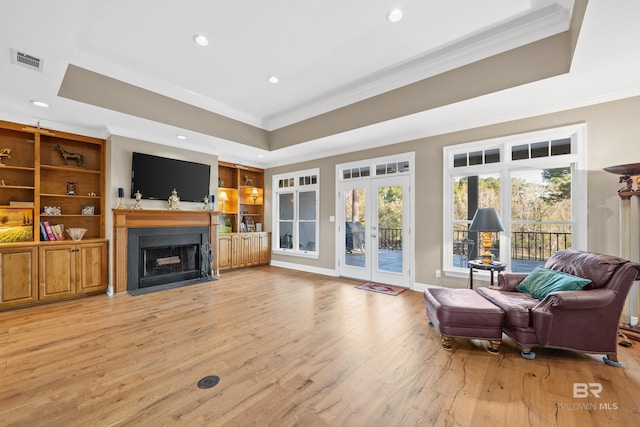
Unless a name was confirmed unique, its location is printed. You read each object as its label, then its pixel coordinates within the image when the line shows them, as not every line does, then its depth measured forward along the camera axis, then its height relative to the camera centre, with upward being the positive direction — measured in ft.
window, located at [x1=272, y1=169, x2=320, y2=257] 21.44 +0.23
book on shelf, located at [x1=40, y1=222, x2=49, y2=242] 13.67 -1.04
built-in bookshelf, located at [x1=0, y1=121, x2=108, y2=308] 12.74 +0.10
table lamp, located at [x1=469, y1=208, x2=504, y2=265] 11.43 -0.45
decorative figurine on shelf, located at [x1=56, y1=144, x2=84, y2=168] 14.87 +3.30
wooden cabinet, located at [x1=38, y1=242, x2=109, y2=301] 13.21 -2.91
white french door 16.39 -0.91
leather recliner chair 7.72 -2.98
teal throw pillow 8.37 -2.25
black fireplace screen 16.61 -3.02
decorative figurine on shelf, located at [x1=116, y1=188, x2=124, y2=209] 15.20 +0.93
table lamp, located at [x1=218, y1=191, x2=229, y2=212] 21.83 +1.43
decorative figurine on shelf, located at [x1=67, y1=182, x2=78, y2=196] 14.96 +1.44
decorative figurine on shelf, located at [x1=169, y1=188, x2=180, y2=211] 17.28 +0.87
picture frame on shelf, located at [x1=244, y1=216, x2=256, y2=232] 24.03 -0.85
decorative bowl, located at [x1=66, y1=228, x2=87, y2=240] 14.30 -1.02
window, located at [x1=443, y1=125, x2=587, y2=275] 11.82 +1.03
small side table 11.32 -2.18
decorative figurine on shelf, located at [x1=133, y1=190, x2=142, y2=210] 15.74 +0.96
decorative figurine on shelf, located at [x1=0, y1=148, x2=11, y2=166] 13.14 +3.05
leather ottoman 8.48 -3.40
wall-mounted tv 15.90 +2.38
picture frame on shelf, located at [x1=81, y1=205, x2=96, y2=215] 15.33 +0.23
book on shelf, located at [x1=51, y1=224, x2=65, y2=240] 14.13 -0.91
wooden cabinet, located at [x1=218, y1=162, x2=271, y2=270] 21.47 -0.32
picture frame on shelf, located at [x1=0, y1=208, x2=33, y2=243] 12.99 -0.56
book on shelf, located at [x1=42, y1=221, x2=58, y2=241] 13.82 -0.84
